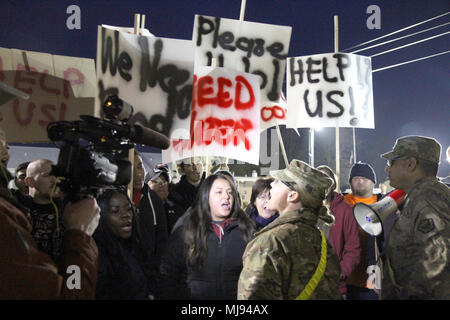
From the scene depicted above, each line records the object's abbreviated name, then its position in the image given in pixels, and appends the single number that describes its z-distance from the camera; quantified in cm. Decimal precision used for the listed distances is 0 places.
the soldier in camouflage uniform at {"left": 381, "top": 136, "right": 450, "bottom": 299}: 255
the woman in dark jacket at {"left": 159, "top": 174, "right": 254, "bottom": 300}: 288
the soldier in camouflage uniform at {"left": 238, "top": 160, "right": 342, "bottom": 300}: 196
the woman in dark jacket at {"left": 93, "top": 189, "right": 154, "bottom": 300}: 262
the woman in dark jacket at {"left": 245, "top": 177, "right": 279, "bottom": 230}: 398
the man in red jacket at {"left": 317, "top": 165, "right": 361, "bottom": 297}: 393
